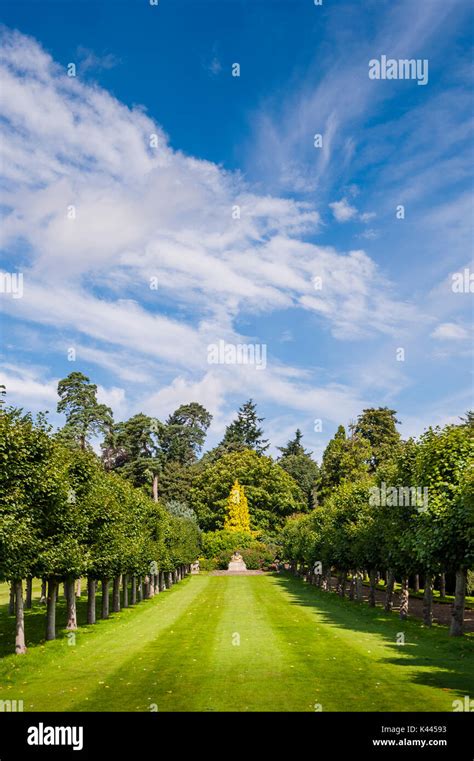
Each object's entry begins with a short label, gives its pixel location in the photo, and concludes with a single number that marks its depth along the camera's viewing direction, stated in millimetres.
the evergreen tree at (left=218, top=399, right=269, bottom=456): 189500
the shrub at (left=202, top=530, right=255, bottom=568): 119750
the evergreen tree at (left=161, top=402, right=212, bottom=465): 180625
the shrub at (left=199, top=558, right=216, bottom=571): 117500
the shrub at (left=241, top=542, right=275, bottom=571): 117000
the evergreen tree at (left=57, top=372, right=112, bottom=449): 136750
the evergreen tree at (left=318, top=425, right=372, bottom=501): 134875
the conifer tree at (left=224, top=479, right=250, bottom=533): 131125
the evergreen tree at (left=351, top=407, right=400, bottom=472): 144625
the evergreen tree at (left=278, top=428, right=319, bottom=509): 175000
